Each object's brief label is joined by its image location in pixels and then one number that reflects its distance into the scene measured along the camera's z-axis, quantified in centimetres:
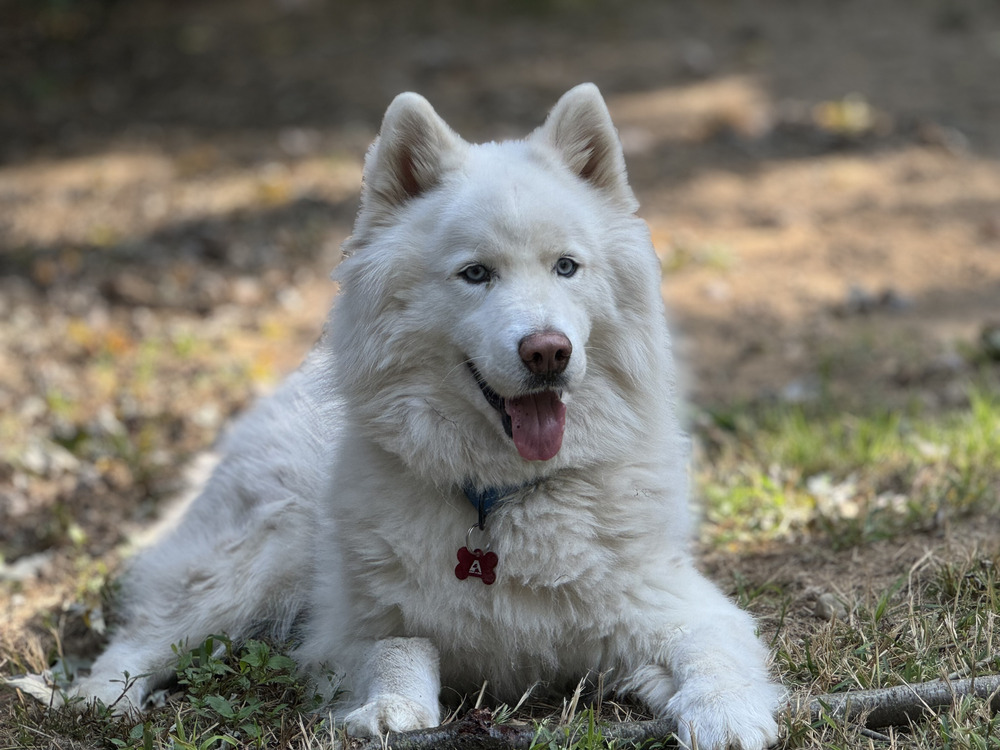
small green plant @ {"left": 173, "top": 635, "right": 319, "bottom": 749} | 295
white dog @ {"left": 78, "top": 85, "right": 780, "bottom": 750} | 289
